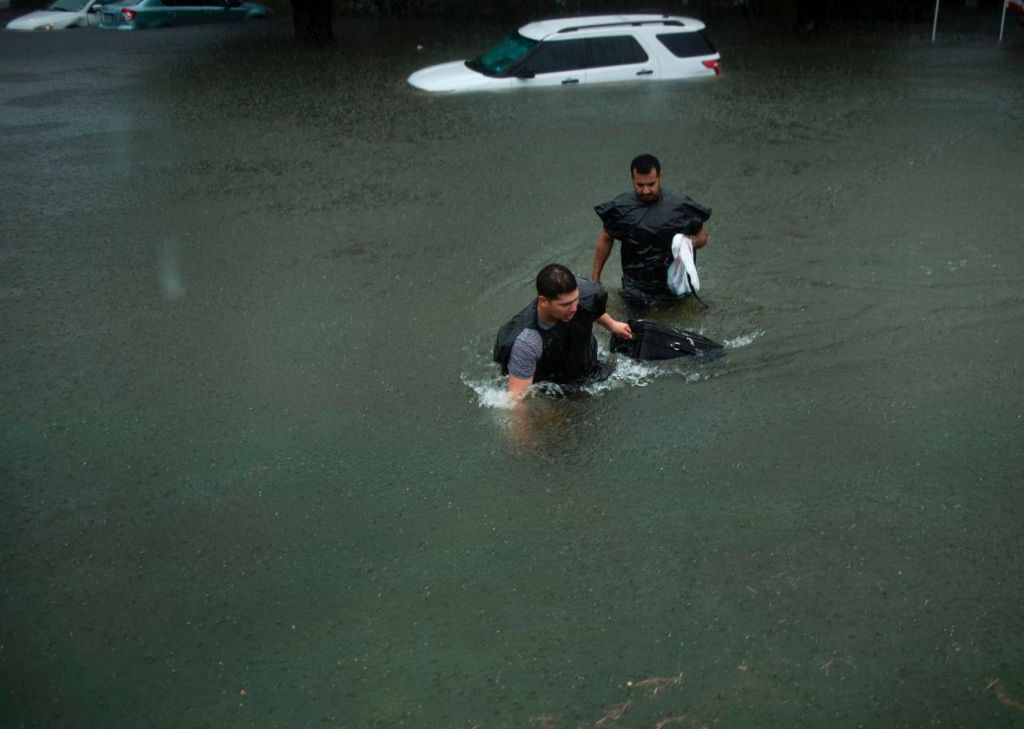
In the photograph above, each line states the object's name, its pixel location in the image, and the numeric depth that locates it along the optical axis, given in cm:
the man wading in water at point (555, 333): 625
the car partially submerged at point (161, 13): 2342
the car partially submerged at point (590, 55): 1509
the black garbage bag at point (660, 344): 736
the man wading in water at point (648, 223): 784
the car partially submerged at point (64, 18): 2378
